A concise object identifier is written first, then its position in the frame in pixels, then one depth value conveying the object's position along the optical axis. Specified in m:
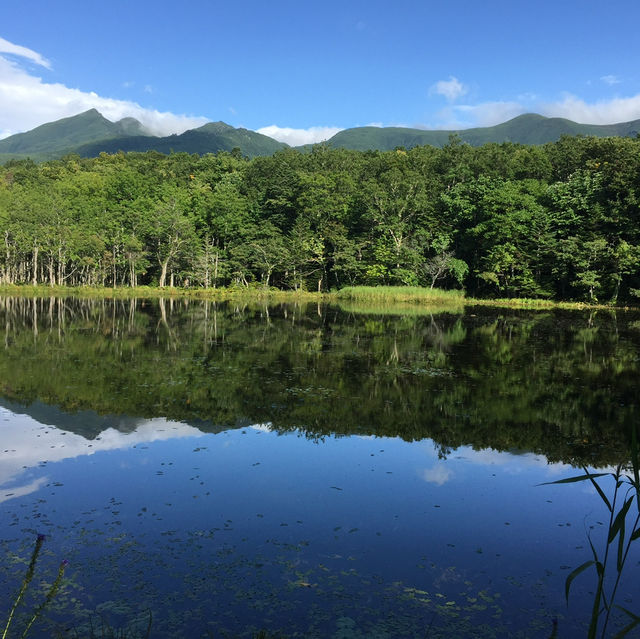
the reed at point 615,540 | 2.24
